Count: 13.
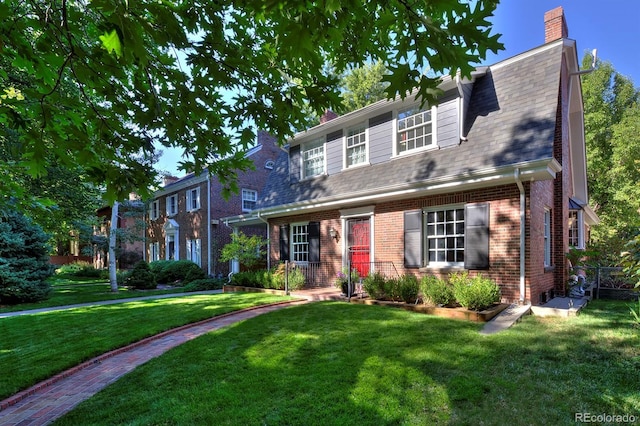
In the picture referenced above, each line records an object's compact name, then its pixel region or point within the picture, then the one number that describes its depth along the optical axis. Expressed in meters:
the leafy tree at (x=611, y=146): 19.41
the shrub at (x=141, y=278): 15.64
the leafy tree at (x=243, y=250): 12.98
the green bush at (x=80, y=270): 24.06
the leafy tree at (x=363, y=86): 22.75
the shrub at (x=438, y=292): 7.20
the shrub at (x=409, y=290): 7.78
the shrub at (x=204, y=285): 14.94
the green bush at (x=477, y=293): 6.66
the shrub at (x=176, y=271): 17.49
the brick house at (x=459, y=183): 7.42
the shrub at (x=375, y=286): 8.43
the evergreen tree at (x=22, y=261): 10.80
